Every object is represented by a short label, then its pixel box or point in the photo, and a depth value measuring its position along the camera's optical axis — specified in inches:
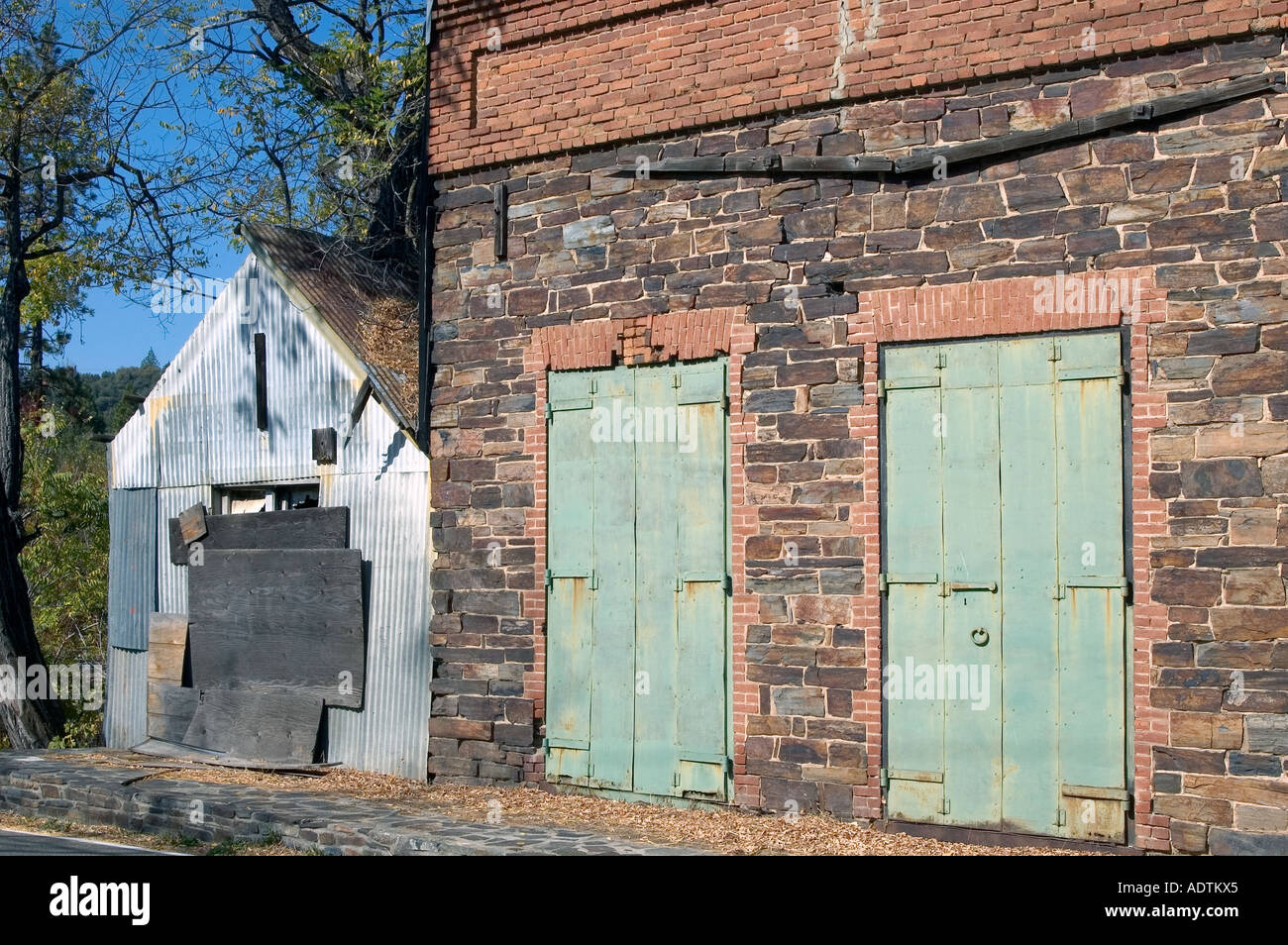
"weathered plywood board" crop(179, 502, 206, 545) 522.3
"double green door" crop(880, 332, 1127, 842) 313.0
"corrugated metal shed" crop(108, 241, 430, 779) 448.8
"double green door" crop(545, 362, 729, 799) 373.4
